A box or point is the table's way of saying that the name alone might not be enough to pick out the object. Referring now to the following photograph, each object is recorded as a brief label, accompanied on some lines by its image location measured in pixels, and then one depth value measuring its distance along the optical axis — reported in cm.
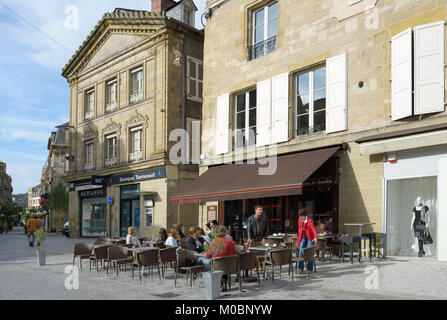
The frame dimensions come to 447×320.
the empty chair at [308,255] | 846
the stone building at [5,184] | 9550
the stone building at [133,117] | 1994
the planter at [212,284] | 691
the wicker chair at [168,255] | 911
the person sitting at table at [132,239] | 1175
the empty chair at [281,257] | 828
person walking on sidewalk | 1975
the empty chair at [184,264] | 827
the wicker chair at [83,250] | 1112
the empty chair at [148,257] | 888
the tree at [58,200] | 4369
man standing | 1051
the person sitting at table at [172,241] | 1011
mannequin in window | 1027
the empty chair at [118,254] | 972
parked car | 3103
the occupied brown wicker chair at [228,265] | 739
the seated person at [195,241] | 932
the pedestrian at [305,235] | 923
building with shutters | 1012
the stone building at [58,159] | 5506
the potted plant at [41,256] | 1173
